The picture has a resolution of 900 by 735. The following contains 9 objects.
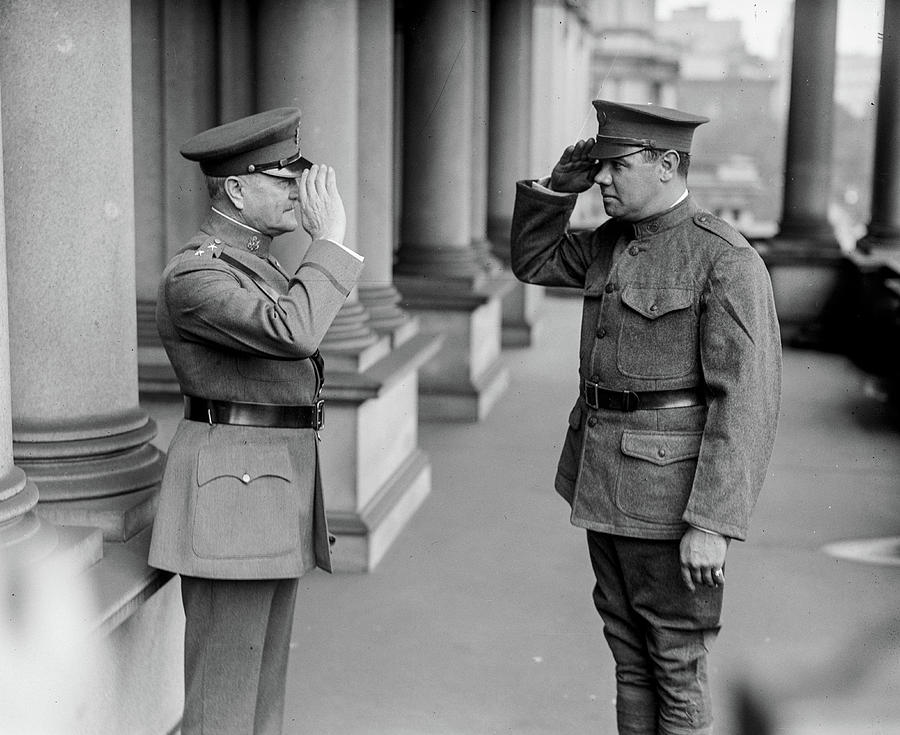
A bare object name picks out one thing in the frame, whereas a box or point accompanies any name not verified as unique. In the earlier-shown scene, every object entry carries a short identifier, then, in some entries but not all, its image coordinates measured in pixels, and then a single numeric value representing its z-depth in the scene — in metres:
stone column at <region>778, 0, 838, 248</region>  16.16
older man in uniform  3.71
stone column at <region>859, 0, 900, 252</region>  15.52
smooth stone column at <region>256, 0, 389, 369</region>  6.89
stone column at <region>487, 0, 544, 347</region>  15.27
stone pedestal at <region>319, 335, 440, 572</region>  6.78
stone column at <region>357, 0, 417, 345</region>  8.12
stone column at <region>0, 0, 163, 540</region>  4.11
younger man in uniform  3.66
